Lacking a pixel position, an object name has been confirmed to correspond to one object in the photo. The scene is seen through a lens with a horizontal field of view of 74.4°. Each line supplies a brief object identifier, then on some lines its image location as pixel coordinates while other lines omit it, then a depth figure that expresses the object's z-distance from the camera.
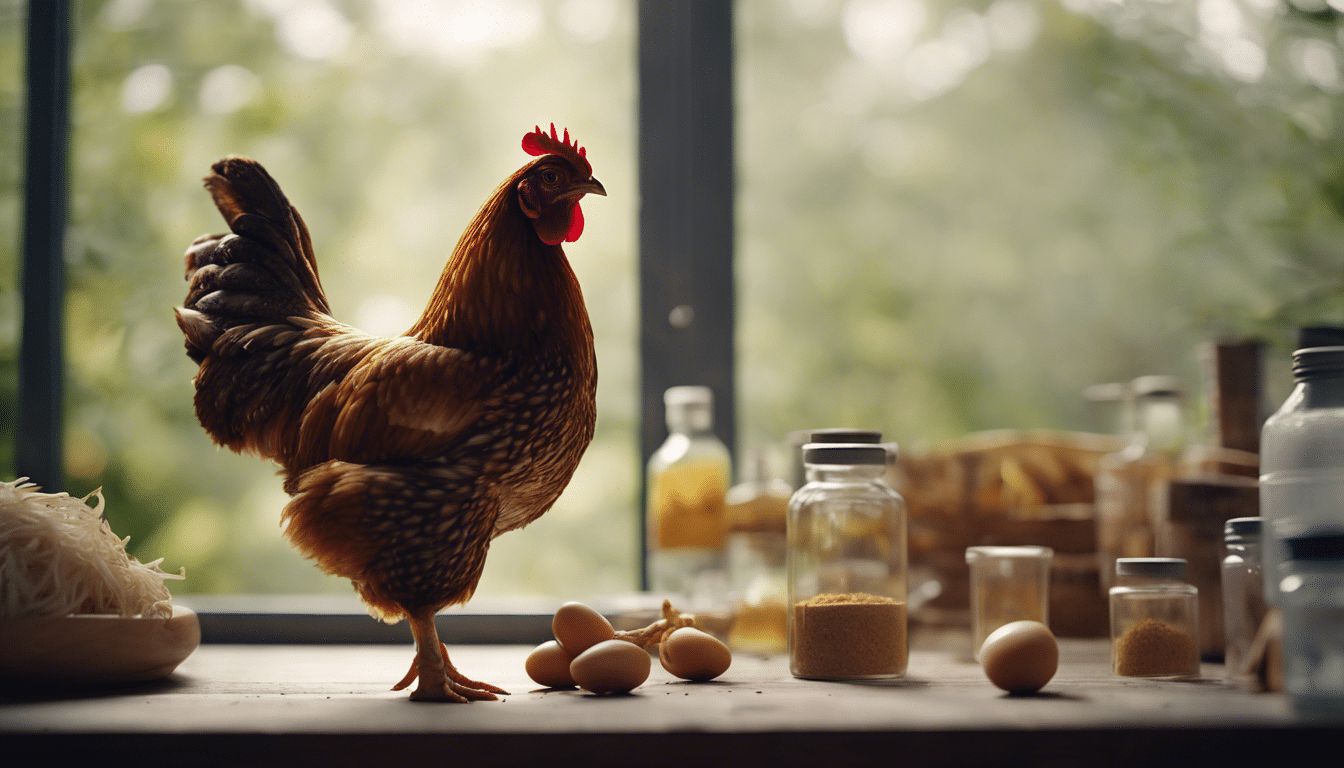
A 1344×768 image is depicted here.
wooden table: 0.62
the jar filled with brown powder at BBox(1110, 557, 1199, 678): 0.93
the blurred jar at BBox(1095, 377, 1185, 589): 1.24
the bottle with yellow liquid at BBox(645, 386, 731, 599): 1.30
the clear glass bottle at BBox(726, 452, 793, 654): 1.25
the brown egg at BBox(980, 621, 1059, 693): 0.81
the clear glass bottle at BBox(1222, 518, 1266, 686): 0.87
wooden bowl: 0.82
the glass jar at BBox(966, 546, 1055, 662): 1.11
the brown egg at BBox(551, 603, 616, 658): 0.89
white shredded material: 0.84
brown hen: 0.78
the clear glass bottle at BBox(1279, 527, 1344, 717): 0.67
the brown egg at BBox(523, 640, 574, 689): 0.88
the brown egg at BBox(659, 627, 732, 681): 0.92
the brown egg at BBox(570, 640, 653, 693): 0.81
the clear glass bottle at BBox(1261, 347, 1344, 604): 0.83
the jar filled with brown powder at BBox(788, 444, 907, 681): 0.96
